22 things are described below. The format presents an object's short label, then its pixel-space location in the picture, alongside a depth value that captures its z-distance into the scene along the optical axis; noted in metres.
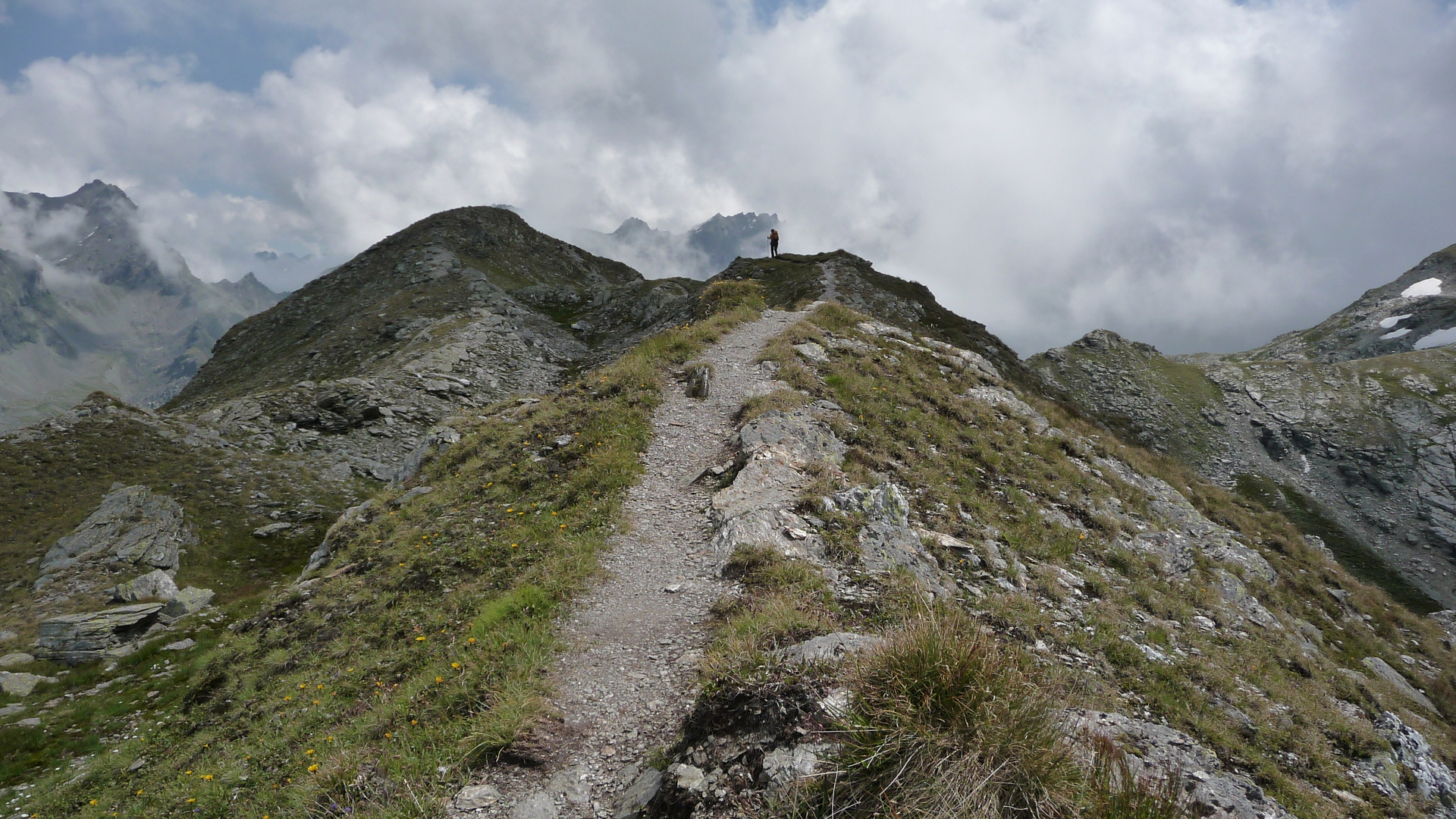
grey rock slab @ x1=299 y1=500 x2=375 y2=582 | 16.81
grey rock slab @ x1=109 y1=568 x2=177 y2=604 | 20.45
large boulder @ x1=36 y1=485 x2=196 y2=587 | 22.55
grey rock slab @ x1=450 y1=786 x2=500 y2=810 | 6.25
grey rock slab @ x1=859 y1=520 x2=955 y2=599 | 11.35
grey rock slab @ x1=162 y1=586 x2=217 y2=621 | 20.53
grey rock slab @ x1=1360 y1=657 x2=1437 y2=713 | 20.28
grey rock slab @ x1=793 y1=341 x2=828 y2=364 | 23.87
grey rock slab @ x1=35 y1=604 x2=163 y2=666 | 18.02
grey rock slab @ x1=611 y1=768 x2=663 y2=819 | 5.91
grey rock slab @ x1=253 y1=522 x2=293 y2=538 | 25.78
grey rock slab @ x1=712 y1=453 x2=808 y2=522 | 12.93
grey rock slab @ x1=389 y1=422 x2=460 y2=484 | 20.75
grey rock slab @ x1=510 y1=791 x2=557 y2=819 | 6.14
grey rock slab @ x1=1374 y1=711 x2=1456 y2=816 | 11.86
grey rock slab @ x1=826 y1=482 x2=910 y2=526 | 13.08
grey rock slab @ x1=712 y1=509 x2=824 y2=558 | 11.50
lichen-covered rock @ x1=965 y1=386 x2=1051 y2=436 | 24.92
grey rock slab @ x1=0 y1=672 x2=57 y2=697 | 16.53
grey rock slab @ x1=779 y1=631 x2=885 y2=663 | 6.51
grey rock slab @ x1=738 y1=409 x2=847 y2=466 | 15.70
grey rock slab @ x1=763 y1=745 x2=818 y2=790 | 5.03
